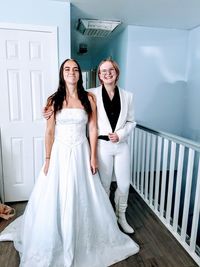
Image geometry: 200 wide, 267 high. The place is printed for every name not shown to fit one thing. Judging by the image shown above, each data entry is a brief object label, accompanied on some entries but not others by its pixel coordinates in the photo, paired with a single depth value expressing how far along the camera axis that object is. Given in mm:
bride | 1535
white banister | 1713
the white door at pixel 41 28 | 2211
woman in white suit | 1733
